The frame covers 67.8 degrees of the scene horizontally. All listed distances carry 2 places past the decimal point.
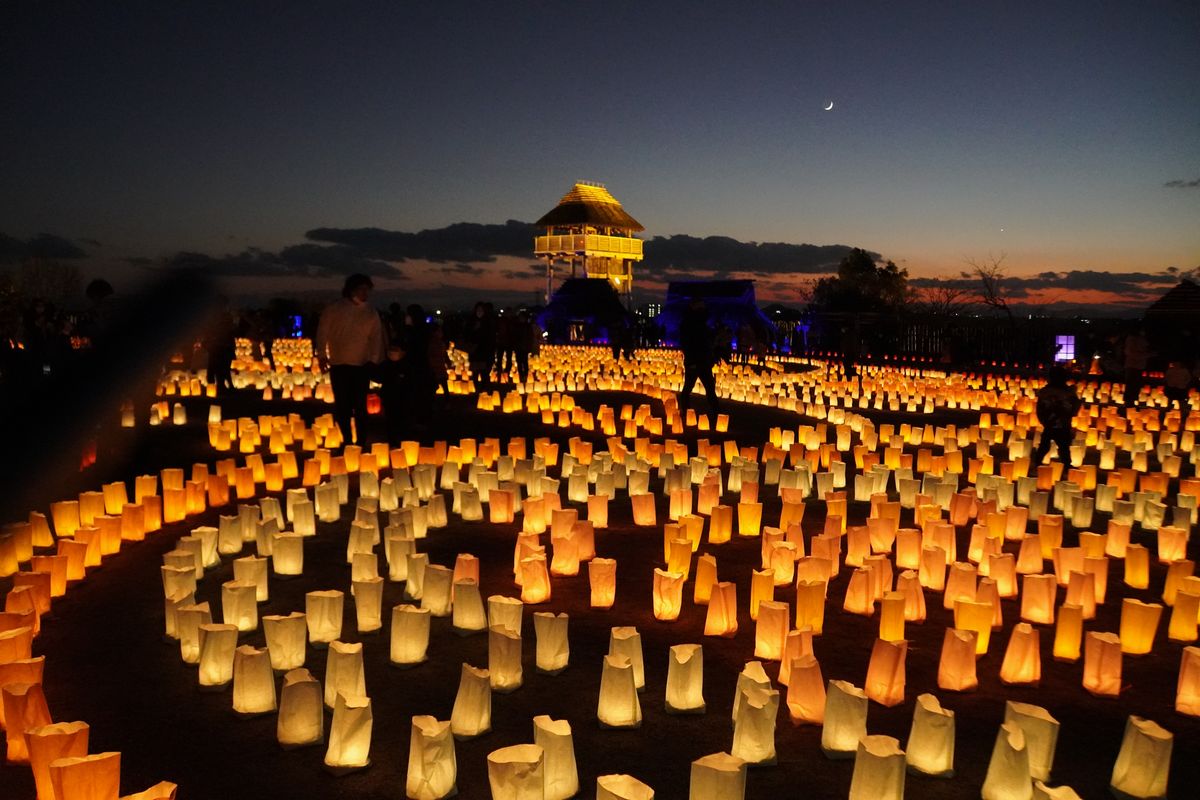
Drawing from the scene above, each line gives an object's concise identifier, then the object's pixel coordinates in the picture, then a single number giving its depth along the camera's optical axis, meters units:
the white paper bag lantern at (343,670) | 4.13
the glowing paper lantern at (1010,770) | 3.39
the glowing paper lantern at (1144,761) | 3.48
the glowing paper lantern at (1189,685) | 4.34
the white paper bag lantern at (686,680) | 4.23
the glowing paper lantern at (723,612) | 5.25
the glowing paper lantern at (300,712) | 3.80
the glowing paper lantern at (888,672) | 4.37
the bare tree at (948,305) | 58.22
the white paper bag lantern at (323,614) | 5.01
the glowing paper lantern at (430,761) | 3.40
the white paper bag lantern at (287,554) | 6.25
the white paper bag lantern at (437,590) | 5.45
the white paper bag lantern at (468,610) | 5.23
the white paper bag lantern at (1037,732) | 3.63
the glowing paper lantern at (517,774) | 3.10
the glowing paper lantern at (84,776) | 3.00
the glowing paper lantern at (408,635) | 4.78
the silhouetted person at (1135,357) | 17.36
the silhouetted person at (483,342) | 17.81
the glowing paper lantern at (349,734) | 3.67
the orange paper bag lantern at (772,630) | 4.91
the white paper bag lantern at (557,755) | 3.39
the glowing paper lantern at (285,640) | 4.64
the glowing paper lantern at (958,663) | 4.57
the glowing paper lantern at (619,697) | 4.06
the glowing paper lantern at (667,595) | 5.52
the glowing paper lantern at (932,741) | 3.65
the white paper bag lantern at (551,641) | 4.71
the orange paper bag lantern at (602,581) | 5.76
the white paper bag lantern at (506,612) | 4.86
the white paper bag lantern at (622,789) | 2.84
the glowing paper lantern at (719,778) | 2.98
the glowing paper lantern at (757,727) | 3.71
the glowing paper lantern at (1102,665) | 4.54
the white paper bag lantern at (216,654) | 4.40
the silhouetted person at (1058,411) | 10.51
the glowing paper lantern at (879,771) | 3.22
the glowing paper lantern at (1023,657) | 4.67
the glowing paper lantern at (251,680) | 4.14
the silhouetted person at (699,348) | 14.10
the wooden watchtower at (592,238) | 92.38
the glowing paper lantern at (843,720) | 3.80
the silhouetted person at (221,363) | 17.69
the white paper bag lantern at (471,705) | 3.96
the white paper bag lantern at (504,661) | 4.47
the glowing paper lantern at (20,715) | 3.59
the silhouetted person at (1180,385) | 15.77
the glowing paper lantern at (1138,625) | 5.08
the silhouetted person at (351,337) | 10.53
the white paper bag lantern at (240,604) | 5.13
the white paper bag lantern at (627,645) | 4.33
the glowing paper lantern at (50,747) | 3.22
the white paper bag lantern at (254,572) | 5.49
